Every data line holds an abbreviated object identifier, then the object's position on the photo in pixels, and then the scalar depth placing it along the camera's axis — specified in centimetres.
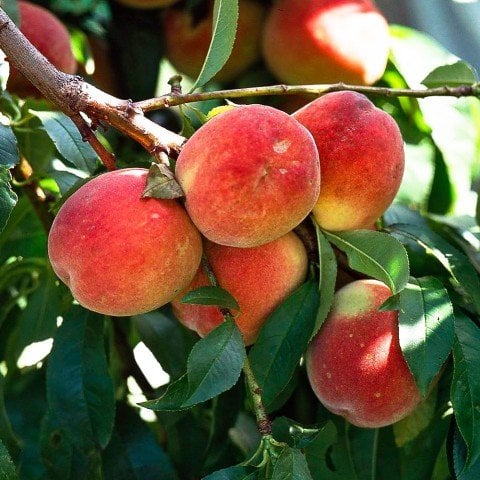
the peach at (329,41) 115
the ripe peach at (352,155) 92
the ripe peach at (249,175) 87
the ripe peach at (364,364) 93
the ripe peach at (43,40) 111
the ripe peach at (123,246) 88
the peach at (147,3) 121
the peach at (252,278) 91
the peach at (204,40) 122
